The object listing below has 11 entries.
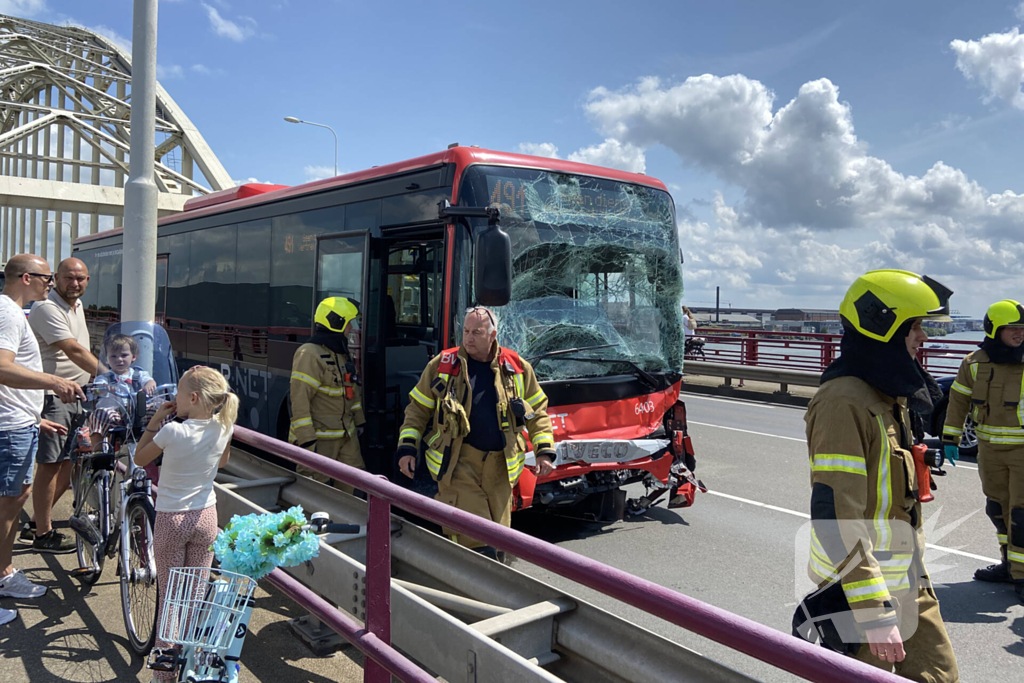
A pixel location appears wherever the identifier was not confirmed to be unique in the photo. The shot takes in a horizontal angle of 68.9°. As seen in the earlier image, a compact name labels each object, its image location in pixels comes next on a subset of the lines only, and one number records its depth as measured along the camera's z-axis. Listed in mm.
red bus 5605
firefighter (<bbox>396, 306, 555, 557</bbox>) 4289
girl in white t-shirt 3178
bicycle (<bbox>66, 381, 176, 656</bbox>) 3848
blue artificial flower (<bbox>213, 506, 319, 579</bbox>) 2236
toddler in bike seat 4352
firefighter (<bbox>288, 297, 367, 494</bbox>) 5363
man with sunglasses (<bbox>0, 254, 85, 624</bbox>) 4180
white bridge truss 66688
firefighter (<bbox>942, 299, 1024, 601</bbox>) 5129
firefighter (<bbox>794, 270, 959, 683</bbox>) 2359
